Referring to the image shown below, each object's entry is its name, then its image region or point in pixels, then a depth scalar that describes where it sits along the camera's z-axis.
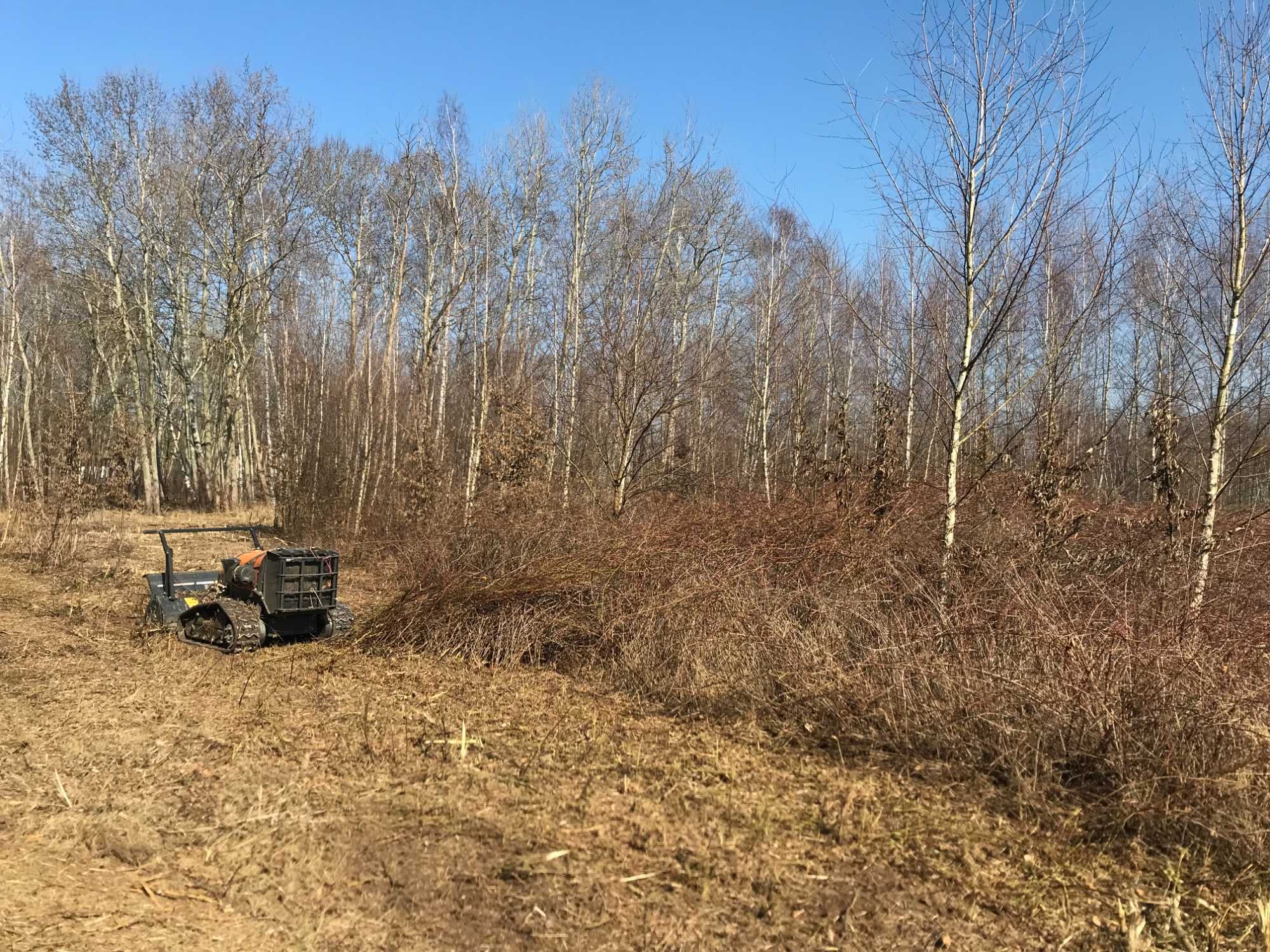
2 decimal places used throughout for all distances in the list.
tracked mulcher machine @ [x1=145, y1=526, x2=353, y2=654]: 6.94
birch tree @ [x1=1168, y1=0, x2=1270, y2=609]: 5.98
